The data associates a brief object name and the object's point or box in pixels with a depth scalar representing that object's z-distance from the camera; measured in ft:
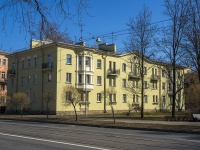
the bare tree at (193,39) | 76.30
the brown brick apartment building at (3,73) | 256.40
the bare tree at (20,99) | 138.00
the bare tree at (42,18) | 19.90
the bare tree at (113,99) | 148.38
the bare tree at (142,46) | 124.84
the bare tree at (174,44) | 105.05
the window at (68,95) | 120.73
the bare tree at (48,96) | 131.34
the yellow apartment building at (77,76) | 168.76
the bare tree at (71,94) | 120.70
